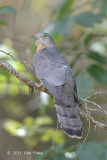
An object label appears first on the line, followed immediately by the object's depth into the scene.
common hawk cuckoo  7.29
